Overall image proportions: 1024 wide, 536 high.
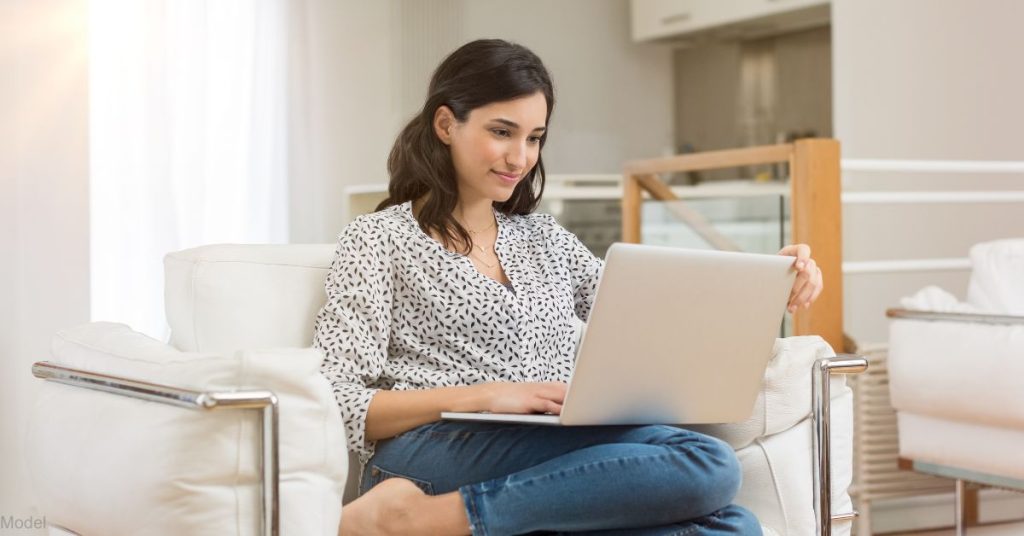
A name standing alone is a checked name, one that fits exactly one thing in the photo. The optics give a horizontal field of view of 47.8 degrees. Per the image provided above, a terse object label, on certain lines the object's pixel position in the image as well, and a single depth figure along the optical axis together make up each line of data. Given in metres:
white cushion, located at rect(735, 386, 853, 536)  1.83
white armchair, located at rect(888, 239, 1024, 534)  2.77
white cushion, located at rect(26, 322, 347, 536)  1.40
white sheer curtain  3.27
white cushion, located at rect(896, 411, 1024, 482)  2.78
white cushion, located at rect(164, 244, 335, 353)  1.86
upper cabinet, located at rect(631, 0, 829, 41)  5.55
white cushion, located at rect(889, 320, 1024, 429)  2.74
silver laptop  1.48
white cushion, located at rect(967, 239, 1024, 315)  2.97
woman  1.56
